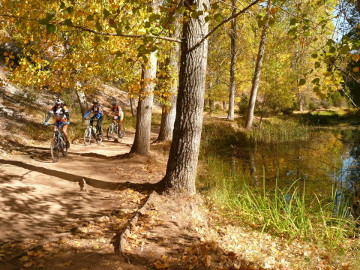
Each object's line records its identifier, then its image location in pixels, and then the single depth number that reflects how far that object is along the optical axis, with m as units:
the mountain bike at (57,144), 9.38
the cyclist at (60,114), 9.28
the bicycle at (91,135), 12.95
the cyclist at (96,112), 12.35
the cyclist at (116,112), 14.55
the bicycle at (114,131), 15.15
